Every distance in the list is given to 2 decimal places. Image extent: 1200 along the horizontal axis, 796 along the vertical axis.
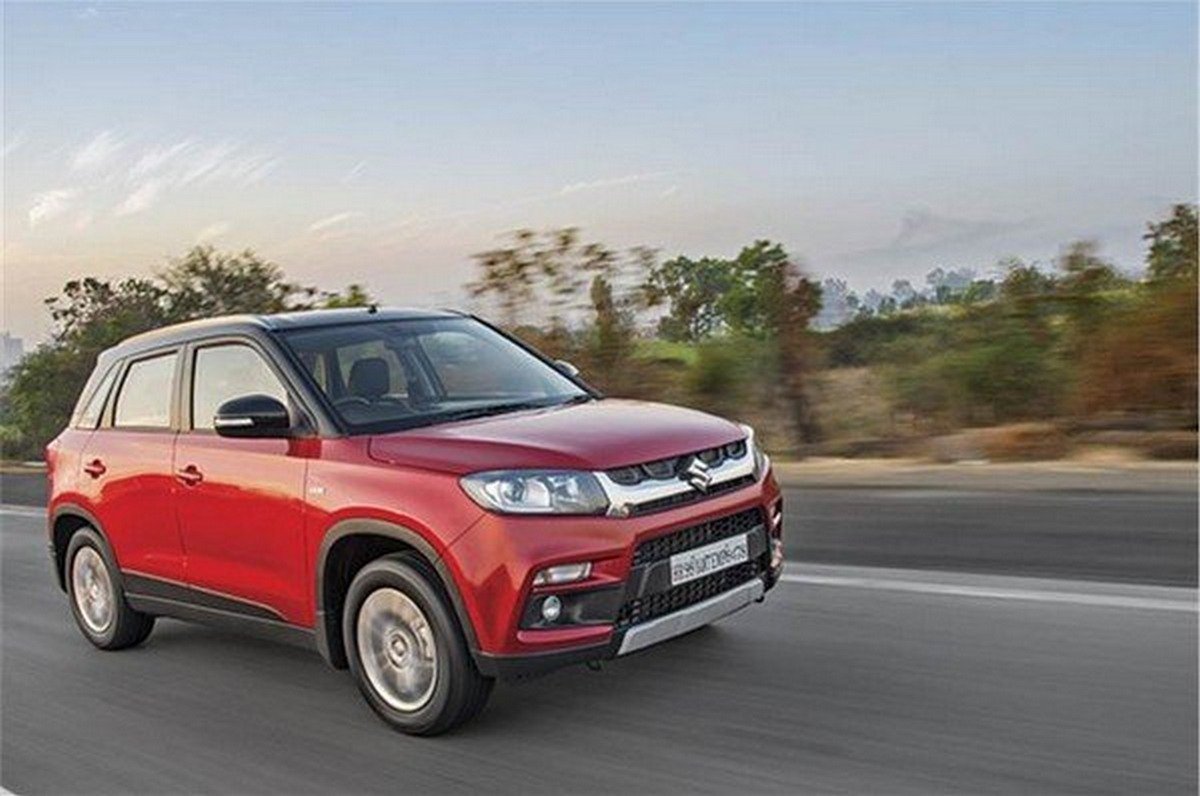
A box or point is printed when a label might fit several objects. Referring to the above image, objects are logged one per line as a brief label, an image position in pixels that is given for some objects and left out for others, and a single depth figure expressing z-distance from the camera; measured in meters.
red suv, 4.75
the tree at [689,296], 14.74
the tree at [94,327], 27.31
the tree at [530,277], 14.63
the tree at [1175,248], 11.86
